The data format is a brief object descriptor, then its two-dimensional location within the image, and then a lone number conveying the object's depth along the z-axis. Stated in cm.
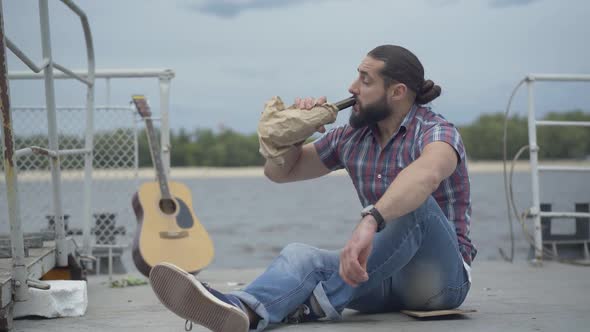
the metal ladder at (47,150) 232
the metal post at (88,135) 399
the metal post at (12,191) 228
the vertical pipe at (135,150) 468
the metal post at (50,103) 315
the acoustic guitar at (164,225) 425
